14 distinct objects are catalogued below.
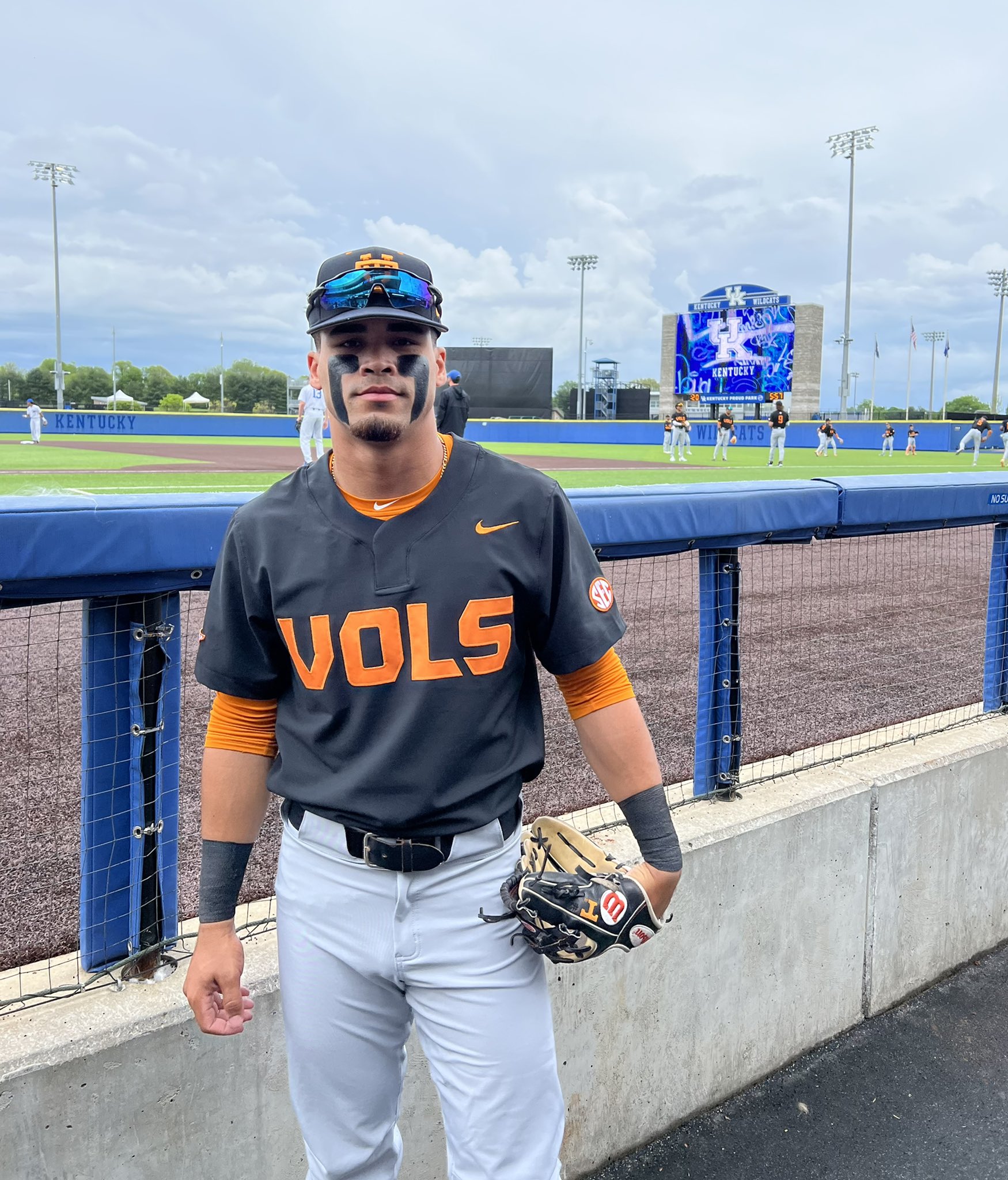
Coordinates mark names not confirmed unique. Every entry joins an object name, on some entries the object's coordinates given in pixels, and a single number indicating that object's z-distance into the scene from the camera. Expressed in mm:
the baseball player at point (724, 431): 32312
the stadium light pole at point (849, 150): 50688
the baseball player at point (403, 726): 1721
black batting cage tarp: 60906
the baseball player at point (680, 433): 30297
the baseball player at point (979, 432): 32566
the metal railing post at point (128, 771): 2137
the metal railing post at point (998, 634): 4031
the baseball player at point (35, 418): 35719
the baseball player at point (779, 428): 28094
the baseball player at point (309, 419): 18484
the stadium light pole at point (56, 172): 53031
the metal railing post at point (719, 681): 3123
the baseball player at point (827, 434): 34250
